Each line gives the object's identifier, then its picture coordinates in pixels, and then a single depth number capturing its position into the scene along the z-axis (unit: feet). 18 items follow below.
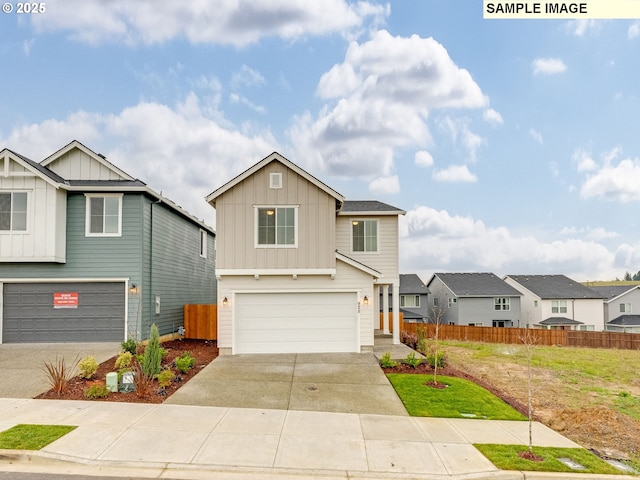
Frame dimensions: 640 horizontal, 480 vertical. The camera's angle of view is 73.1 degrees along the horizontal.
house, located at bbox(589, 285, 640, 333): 154.10
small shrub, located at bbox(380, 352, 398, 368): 44.95
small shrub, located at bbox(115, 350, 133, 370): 40.03
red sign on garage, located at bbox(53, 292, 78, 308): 55.06
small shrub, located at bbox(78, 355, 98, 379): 37.01
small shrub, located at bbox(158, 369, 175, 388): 35.94
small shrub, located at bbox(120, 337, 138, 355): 47.26
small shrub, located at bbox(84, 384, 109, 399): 32.60
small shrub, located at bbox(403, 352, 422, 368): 45.36
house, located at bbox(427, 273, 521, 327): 139.03
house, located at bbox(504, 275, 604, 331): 141.28
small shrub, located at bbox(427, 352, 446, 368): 45.29
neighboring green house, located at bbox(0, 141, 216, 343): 54.39
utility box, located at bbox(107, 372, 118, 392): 33.91
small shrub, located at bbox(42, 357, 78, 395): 33.60
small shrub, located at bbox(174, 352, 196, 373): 41.22
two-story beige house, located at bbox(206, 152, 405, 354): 51.96
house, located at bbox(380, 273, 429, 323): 142.00
